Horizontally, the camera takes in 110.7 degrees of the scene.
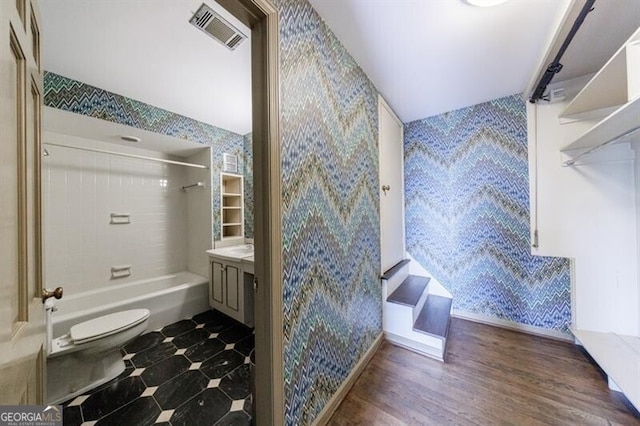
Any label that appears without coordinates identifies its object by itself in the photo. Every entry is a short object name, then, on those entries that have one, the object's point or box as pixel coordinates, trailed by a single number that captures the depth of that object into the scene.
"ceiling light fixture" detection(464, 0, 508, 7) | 1.22
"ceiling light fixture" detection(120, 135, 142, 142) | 2.48
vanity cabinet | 2.38
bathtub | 2.02
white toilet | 1.52
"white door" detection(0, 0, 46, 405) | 0.43
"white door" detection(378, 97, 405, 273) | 2.30
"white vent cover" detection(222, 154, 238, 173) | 3.05
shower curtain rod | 1.94
